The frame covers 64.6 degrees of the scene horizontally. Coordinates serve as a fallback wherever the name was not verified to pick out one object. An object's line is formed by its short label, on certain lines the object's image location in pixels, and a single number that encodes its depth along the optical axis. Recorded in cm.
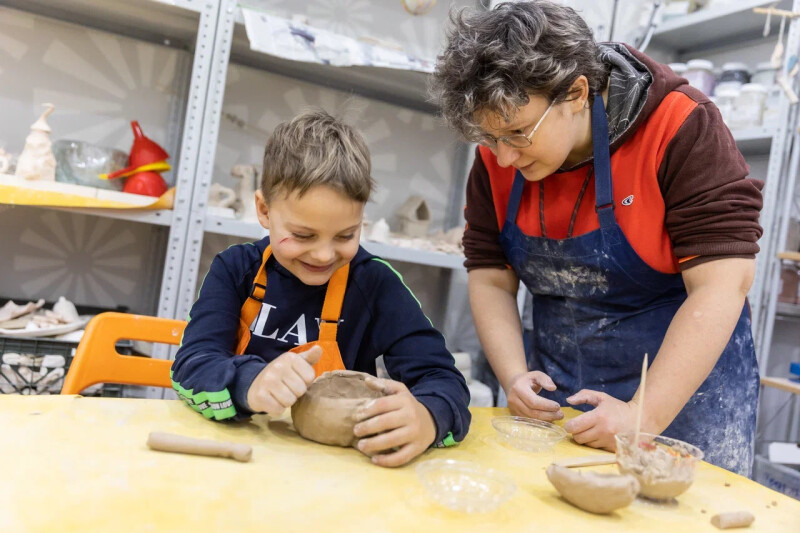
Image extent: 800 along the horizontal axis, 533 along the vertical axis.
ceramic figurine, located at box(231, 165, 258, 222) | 210
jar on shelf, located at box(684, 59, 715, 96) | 260
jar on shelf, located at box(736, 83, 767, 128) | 248
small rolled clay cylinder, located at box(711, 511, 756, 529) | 71
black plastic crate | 173
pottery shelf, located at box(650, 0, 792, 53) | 261
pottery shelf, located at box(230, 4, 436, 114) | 236
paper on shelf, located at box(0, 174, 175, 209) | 169
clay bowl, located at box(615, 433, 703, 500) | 74
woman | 100
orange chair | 108
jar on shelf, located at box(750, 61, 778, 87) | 251
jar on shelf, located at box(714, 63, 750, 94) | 258
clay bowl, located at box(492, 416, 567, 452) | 93
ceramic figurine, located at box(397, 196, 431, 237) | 261
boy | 81
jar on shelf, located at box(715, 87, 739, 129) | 252
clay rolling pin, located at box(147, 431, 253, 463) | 71
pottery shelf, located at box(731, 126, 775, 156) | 246
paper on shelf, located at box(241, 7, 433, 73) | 190
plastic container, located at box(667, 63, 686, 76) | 262
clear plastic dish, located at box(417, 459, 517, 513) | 66
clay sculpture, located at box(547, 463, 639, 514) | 67
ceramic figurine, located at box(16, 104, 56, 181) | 173
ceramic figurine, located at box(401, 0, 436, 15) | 233
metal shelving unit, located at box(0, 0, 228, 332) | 187
